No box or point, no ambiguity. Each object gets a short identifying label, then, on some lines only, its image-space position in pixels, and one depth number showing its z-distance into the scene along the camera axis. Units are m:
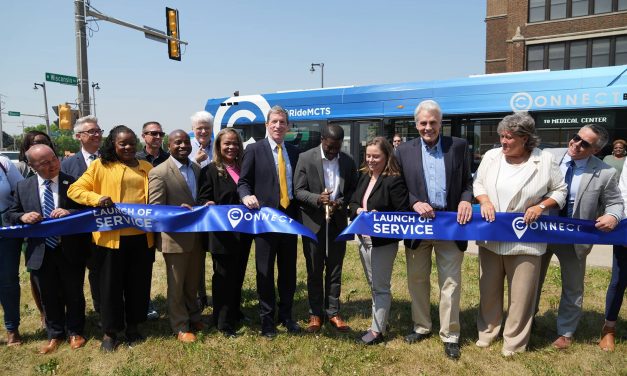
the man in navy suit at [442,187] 3.84
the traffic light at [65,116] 11.08
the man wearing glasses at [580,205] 3.81
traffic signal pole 10.06
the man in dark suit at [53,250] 4.09
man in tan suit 4.16
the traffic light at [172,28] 13.40
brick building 23.16
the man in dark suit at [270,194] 4.16
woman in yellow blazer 4.02
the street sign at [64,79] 10.23
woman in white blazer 3.63
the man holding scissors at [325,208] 4.25
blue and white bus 8.30
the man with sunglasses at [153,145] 4.52
